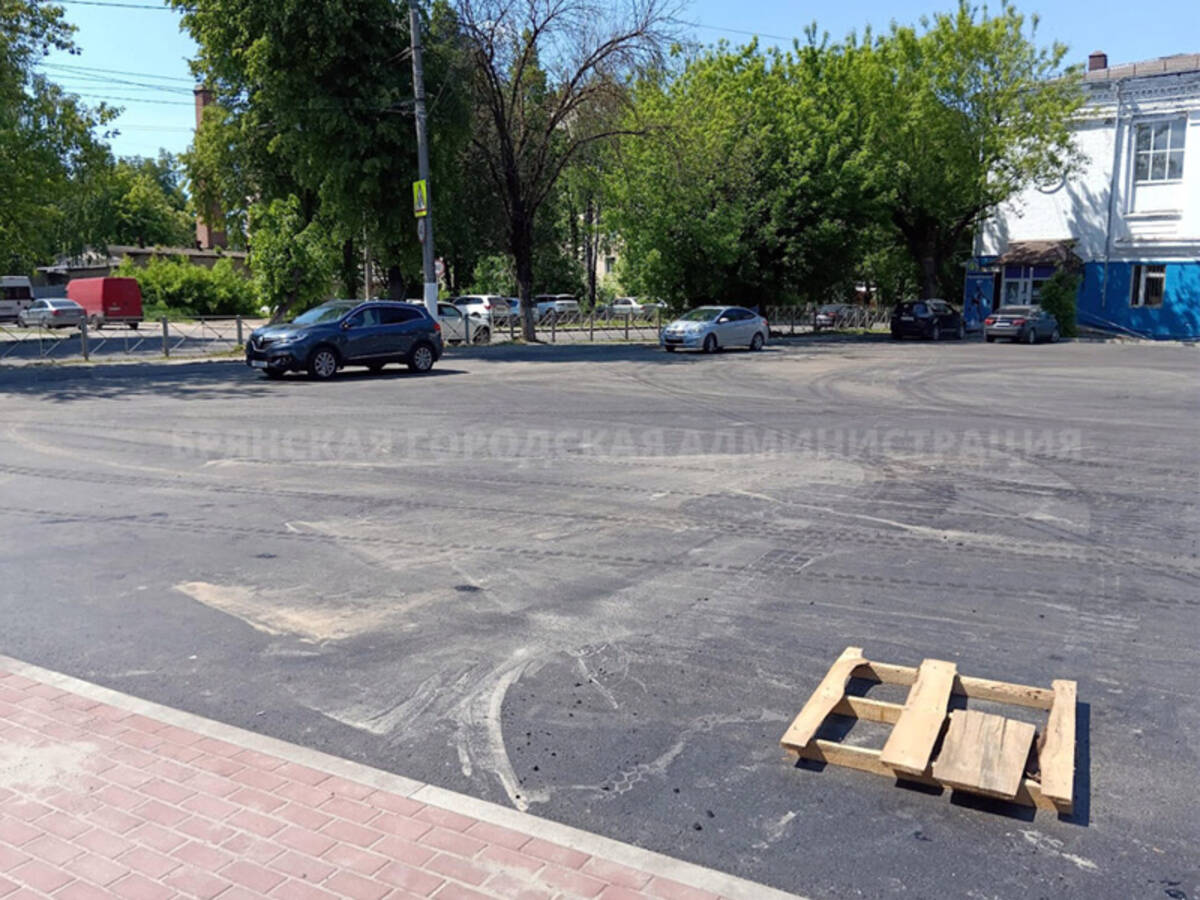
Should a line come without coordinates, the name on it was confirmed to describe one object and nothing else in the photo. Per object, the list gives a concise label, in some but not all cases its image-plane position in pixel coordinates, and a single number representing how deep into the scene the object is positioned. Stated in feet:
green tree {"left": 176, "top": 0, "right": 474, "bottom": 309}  94.22
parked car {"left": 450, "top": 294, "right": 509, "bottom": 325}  124.77
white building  132.26
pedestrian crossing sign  89.30
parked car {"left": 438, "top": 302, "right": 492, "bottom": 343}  106.52
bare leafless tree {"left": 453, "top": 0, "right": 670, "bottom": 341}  99.04
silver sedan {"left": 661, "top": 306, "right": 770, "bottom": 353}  96.68
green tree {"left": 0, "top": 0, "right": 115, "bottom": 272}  87.40
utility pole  87.15
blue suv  65.82
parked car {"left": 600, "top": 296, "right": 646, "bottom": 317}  140.21
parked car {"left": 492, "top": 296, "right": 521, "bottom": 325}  125.59
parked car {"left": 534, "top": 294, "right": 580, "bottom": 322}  131.44
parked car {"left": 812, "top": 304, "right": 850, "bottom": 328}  147.02
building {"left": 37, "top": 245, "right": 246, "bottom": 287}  240.73
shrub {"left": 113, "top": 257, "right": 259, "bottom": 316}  187.11
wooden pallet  12.16
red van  153.79
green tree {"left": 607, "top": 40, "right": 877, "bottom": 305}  120.16
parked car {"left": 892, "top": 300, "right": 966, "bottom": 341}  127.54
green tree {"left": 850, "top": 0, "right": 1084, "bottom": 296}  132.67
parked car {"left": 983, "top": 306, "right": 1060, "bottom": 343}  121.49
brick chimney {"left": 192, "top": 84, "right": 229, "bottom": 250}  270.67
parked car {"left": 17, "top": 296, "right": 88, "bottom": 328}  142.31
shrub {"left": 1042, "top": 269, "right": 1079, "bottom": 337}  134.21
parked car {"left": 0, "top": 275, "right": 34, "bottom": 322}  165.17
